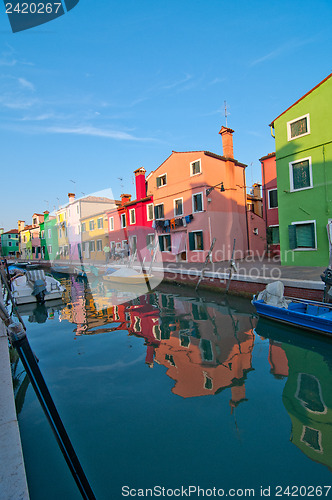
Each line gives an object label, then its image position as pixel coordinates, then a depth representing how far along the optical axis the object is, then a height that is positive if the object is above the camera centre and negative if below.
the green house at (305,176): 13.64 +3.40
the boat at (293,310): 7.76 -2.07
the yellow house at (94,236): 33.56 +2.31
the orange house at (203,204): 20.44 +3.32
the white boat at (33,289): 15.12 -1.70
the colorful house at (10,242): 71.56 +4.37
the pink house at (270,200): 21.06 +3.29
